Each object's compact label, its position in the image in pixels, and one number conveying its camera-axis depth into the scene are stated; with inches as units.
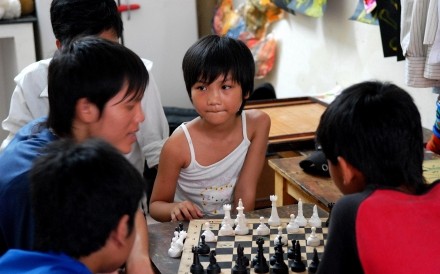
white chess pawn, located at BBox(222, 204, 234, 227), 90.7
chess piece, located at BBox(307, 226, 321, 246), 85.4
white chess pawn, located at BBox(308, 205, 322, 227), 90.6
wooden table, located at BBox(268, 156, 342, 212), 103.9
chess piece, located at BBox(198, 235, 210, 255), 82.9
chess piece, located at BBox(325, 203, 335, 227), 91.1
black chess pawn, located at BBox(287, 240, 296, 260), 80.4
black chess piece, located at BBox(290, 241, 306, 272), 78.5
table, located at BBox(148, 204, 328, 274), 81.4
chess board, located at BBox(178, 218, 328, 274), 81.0
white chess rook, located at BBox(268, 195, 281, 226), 91.5
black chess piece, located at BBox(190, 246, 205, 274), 77.4
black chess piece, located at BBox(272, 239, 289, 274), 77.5
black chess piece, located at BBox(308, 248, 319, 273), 77.6
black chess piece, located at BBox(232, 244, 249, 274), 77.9
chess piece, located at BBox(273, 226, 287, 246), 85.7
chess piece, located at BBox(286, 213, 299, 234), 89.4
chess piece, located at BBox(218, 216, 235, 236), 89.1
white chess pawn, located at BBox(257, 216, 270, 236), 89.1
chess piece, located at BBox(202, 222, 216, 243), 87.0
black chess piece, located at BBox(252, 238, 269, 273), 78.6
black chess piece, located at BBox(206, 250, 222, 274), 78.1
